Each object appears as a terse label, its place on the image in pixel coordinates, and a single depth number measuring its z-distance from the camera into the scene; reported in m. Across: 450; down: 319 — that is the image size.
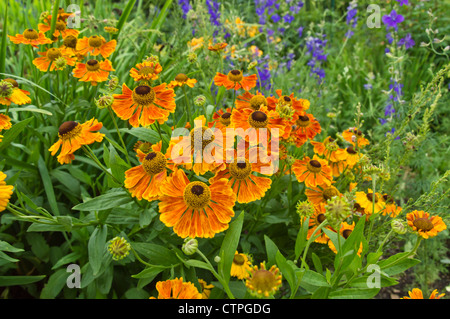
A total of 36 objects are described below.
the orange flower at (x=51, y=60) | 0.59
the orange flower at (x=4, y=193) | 0.42
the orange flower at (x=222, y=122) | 0.50
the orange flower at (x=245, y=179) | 0.48
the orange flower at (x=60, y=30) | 0.63
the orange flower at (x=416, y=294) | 0.45
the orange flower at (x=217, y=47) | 0.58
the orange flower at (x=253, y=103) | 0.52
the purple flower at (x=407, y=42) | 0.94
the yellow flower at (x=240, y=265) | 0.49
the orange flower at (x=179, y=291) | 0.42
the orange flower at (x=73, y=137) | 0.47
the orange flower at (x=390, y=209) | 0.58
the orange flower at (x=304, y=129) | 0.55
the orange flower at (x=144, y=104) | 0.48
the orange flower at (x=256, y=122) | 0.48
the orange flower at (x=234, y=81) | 0.56
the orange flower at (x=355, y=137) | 0.59
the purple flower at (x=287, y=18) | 1.09
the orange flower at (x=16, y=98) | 0.52
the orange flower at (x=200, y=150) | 0.45
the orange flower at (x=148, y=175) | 0.45
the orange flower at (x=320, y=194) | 0.55
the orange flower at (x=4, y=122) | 0.49
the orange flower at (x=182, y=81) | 0.54
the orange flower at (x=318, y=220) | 0.54
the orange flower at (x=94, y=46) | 0.61
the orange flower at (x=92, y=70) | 0.58
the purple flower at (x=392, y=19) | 0.89
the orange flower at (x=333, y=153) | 0.58
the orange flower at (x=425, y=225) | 0.45
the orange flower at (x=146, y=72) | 0.51
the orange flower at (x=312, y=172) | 0.54
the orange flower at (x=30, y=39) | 0.62
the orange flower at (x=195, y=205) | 0.44
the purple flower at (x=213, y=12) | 0.98
